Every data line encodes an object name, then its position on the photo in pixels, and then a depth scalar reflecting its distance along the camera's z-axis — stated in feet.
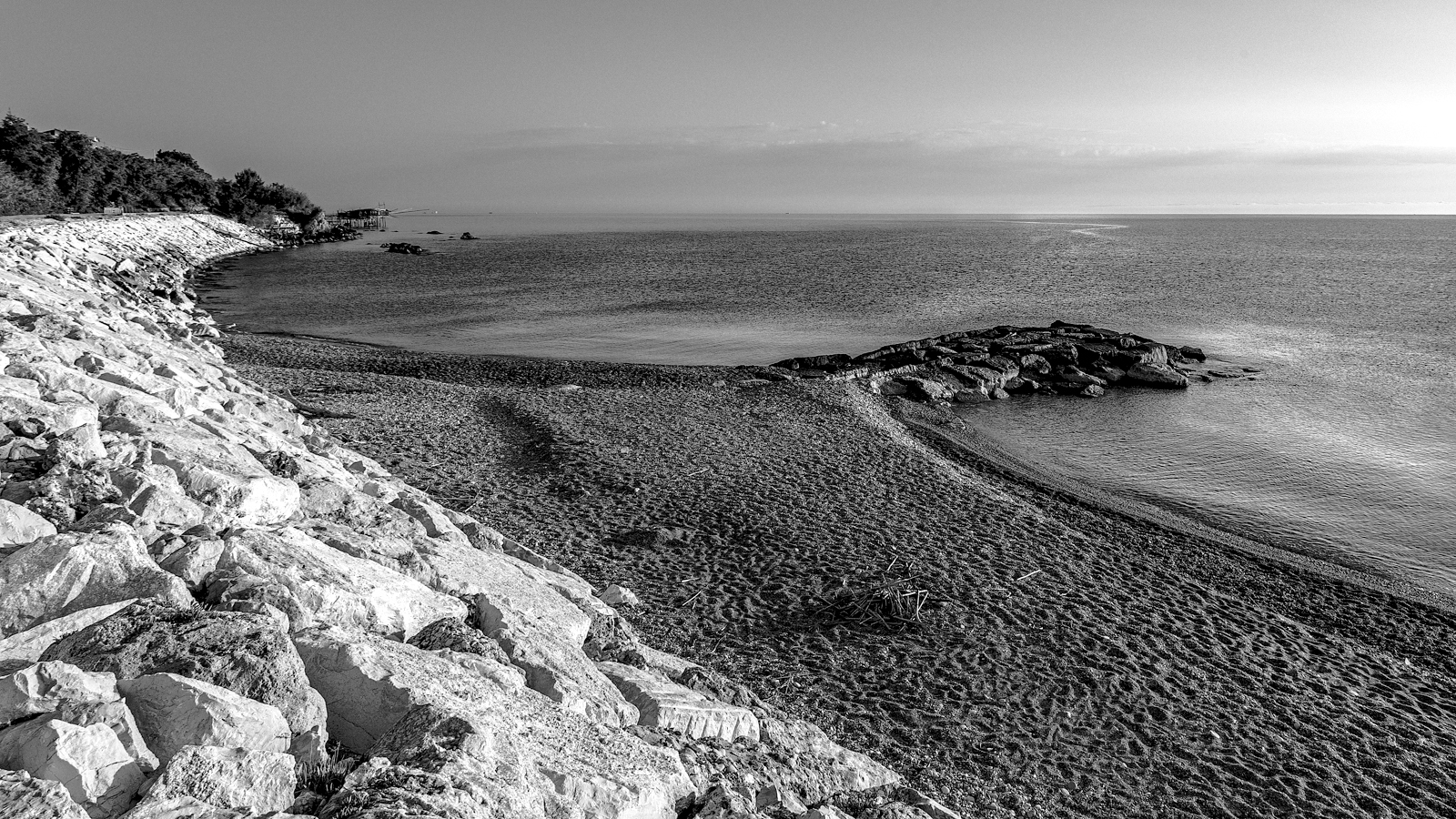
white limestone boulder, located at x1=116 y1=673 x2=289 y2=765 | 12.28
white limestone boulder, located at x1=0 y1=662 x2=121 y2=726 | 11.87
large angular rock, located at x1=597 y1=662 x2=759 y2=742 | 18.76
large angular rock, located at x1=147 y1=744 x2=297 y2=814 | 11.13
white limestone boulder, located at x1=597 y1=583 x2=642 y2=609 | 32.71
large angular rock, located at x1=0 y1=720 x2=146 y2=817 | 10.90
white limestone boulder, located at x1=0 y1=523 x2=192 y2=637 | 15.01
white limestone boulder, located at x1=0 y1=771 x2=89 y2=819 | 9.87
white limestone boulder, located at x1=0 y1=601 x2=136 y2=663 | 13.69
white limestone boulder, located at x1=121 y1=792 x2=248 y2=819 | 10.61
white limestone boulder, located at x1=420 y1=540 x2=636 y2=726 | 17.87
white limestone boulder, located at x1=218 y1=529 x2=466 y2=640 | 17.76
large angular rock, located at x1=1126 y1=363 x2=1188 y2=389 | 91.86
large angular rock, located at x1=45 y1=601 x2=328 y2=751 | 13.65
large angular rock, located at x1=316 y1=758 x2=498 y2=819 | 11.30
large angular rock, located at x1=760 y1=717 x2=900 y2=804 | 19.58
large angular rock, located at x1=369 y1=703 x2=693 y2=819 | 12.54
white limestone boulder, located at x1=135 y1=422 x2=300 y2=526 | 22.45
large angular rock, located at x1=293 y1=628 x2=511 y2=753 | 14.16
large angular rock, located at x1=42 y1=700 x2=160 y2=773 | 11.81
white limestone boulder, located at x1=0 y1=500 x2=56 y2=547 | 17.03
